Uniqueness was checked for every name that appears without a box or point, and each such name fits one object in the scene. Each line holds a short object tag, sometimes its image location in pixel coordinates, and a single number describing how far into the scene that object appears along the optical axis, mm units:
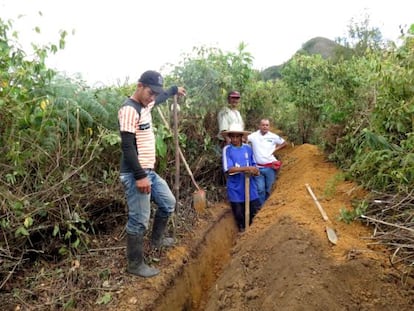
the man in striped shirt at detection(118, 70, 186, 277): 3812
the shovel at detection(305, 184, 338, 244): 4066
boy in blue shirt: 6613
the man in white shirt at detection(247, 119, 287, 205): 7230
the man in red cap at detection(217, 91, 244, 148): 7121
